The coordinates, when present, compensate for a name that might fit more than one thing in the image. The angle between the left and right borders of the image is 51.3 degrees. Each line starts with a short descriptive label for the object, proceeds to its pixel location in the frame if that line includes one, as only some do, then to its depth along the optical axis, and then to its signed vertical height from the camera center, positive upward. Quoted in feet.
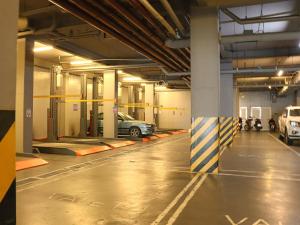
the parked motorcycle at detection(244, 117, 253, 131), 98.58 -3.53
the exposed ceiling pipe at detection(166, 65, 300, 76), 45.65 +6.49
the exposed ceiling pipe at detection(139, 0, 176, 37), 22.02 +7.72
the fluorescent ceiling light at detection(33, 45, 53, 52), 44.45 +9.57
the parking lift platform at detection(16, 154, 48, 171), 28.27 -4.58
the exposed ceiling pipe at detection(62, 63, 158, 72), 49.08 +7.64
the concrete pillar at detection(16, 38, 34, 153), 34.40 +2.15
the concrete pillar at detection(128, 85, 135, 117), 82.06 +4.86
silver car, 61.11 -2.68
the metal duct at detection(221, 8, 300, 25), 26.39 +8.22
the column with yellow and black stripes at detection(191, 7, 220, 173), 26.71 +2.02
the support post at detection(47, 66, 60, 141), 48.85 +0.38
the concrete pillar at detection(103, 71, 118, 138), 56.08 +1.52
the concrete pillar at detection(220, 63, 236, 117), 54.65 +3.43
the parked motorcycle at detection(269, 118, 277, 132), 95.96 -3.60
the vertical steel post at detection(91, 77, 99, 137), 61.55 +0.27
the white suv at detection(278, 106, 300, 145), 50.21 -1.73
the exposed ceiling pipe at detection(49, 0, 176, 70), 22.49 +7.54
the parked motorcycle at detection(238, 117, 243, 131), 93.96 -3.64
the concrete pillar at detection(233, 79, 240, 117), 86.00 +3.12
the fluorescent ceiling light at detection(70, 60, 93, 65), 52.21 +8.76
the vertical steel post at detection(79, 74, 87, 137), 60.13 +0.27
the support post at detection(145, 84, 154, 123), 81.25 +5.05
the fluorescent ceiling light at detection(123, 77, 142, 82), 73.00 +8.12
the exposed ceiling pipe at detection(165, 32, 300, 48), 27.22 +6.80
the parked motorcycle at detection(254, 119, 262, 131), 95.86 -3.58
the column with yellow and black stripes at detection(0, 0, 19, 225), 6.92 +0.08
